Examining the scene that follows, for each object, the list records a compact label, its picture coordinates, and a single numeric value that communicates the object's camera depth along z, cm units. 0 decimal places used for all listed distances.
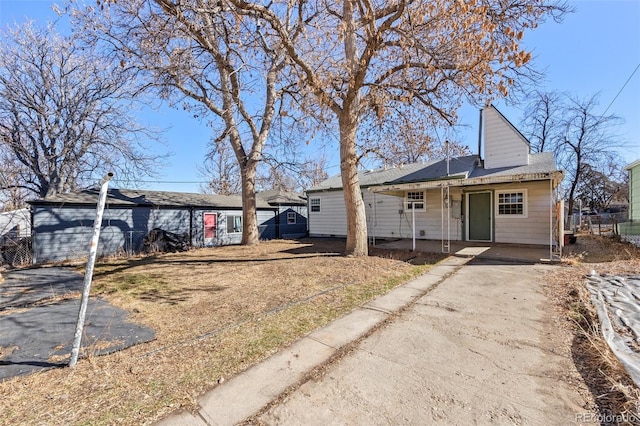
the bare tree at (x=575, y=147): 1927
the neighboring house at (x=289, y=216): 1864
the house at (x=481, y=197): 1008
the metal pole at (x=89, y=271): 271
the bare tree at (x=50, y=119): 1382
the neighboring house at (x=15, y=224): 1222
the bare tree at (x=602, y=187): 2097
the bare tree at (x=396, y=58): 503
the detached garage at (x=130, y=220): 1077
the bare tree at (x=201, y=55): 632
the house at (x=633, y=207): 1056
